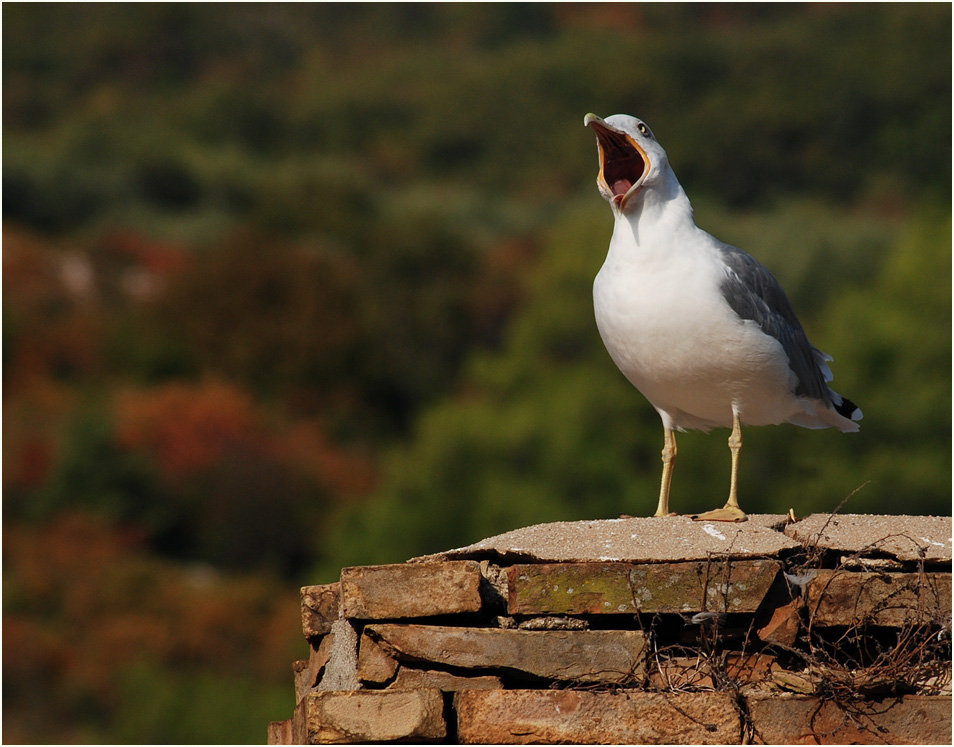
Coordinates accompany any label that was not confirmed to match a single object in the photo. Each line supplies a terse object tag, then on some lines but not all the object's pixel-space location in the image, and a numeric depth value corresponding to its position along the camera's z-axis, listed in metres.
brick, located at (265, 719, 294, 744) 11.77
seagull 12.70
